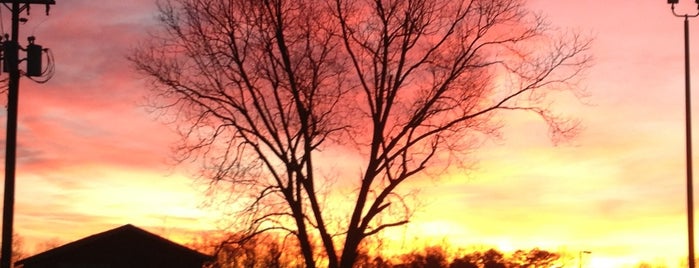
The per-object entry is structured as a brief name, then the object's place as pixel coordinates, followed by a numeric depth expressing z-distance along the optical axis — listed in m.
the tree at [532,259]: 73.00
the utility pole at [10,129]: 23.95
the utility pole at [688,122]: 31.14
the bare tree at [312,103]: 33.62
